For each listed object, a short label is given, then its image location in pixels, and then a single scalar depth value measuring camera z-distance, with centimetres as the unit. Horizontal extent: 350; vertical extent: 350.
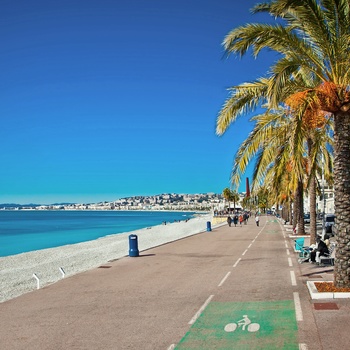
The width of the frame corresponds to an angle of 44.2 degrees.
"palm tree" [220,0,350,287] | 1075
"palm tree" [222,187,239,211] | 13960
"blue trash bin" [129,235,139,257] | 2152
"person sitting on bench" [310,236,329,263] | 1687
